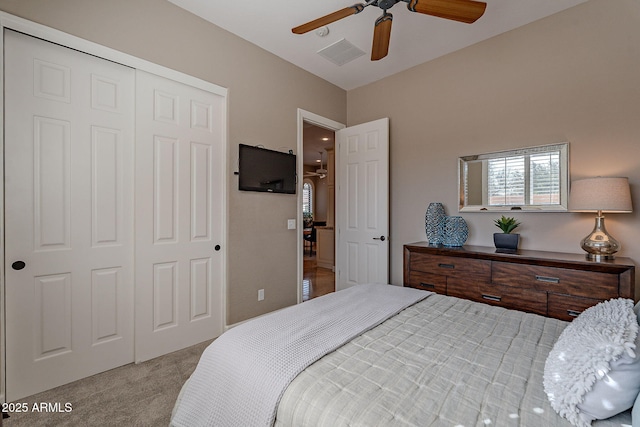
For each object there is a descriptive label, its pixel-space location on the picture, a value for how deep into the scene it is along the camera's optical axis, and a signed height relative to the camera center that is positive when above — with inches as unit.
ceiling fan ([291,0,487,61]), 69.7 +51.2
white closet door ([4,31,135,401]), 72.2 -1.1
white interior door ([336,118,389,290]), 139.7 +3.6
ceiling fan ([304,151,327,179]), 346.9 +46.4
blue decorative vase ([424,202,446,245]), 120.1 -4.8
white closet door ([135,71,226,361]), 92.2 -1.5
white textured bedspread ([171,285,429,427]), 41.2 -23.3
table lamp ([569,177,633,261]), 82.3 +2.7
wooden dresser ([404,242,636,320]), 79.6 -20.8
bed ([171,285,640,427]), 34.6 -23.2
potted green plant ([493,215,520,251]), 104.1 -8.6
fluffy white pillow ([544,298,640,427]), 32.1 -18.9
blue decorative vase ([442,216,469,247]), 115.7 -8.2
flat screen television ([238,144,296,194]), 116.6 +17.3
